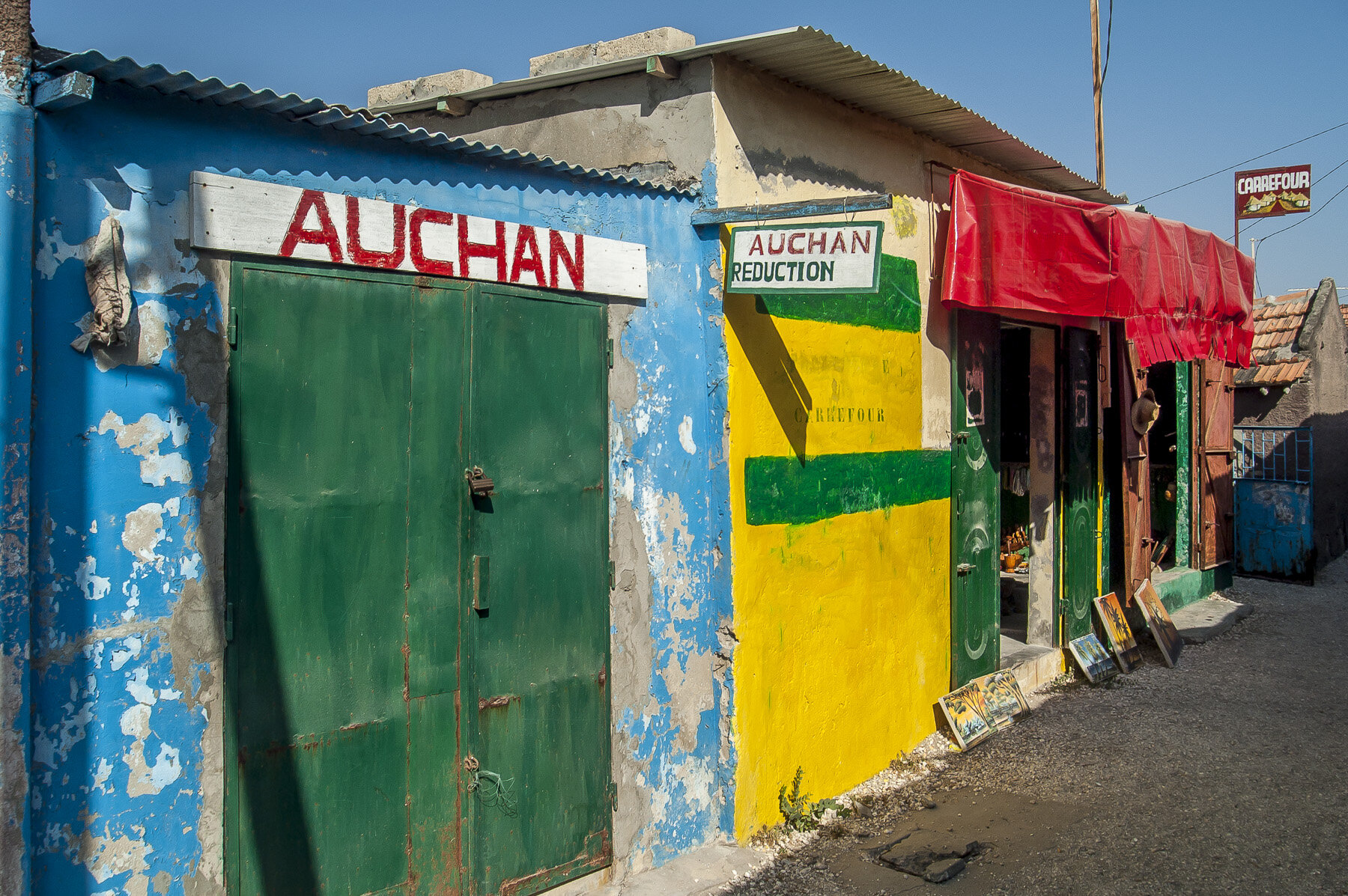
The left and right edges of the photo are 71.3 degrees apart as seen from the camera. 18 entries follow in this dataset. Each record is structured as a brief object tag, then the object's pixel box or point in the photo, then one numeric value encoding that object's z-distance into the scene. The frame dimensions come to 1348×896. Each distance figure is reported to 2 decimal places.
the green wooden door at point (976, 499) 6.75
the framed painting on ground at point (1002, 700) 6.76
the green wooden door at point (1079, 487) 8.05
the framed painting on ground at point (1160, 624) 8.41
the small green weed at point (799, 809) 5.07
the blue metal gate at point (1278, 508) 11.70
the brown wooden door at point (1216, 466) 10.79
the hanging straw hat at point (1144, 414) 8.96
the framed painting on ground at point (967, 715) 6.40
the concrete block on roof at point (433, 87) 5.65
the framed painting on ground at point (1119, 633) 8.23
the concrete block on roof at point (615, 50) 4.84
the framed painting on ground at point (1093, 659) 7.86
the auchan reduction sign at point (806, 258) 4.34
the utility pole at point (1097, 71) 11.83
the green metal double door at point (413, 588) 3.23
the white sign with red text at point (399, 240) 3.14
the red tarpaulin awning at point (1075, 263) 6.10
